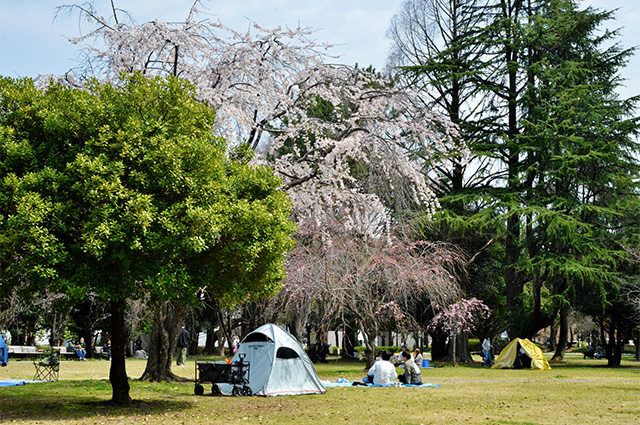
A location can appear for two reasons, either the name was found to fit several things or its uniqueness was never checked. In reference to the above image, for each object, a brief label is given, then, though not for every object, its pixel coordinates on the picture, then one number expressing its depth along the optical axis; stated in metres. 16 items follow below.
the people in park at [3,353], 24.21
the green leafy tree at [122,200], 9.98
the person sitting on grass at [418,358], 24.38
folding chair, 18.53
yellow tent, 29.64
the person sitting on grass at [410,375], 18.23
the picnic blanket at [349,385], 17.81
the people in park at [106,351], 38.75
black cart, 14.62
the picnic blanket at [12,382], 16.69
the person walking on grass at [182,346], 27.27
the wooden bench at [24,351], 33.09
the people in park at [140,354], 41.13
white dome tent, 15.24
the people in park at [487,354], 31.85
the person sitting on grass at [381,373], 17.94
